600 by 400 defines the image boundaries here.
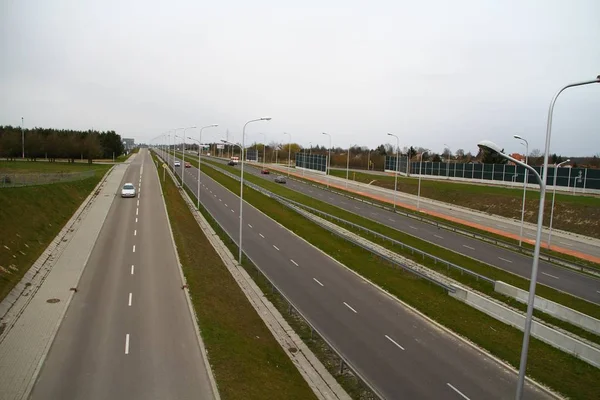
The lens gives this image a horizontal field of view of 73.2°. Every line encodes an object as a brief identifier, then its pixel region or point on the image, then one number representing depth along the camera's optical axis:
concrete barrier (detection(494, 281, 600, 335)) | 19.47
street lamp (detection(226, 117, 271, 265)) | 28.12
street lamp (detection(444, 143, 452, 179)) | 88.25
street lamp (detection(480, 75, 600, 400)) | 10.92
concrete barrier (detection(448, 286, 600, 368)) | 16.89
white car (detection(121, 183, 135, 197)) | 45.21
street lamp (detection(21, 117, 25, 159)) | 86.71
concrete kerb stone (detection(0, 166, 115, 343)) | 16.97
